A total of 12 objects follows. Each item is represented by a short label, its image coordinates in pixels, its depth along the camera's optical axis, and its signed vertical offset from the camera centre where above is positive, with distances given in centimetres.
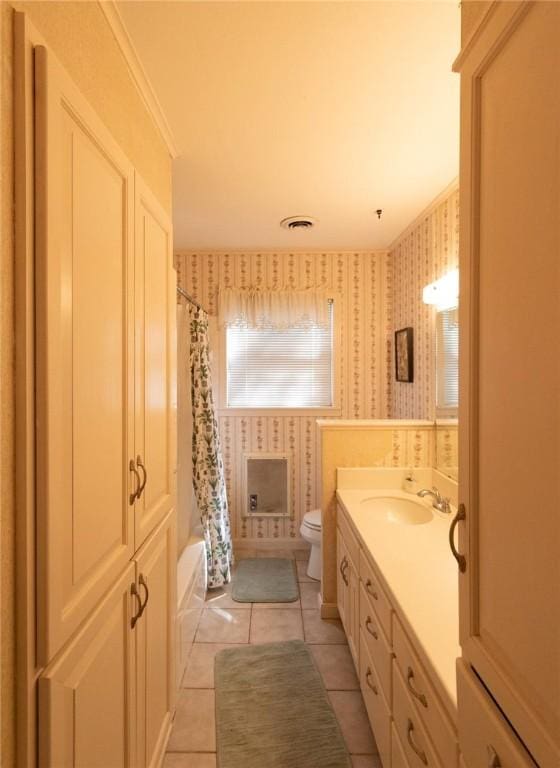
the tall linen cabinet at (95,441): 71 -13
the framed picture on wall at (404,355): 278 +24
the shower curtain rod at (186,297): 239 +59
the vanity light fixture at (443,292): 207 +55
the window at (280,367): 332 +18
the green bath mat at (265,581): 258 -140
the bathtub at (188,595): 188 -114
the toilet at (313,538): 274 -108
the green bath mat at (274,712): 150 -144
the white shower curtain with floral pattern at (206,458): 258 -48
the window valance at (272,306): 324 +69
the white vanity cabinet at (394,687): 92 -89
